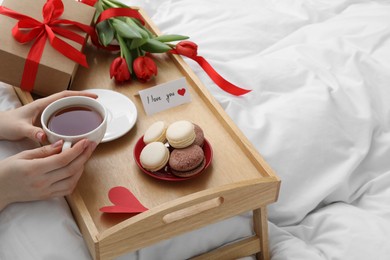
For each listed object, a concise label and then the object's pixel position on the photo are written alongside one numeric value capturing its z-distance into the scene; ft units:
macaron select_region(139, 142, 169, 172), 3.49
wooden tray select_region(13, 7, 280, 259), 3.18
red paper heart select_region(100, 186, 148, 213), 3.28
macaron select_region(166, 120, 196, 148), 3.55
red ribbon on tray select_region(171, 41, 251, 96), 4.54
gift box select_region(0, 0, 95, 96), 4.06
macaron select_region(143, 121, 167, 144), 3.67
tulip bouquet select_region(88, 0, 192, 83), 4.39
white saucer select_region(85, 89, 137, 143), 3.87
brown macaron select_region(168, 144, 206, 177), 3.46
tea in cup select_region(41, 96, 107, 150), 3.34
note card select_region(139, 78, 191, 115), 4.14
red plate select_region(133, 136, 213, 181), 3.49
